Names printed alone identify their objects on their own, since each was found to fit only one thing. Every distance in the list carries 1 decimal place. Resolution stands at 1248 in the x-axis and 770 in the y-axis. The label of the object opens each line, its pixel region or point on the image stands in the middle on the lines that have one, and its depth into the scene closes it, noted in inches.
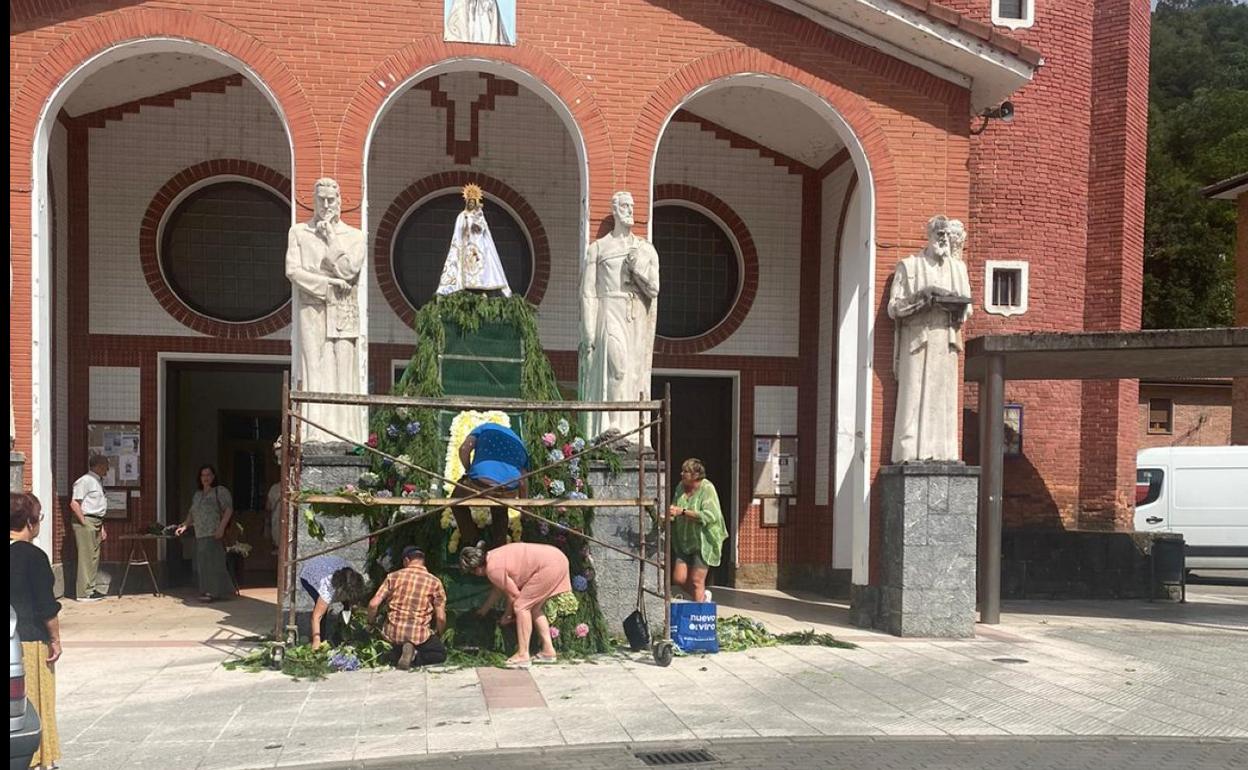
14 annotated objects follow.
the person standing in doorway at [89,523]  524.4
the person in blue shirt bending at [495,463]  404.2
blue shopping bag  413.7
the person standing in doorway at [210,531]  534.3
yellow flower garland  406.9
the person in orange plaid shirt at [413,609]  374.9
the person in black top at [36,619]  241.1
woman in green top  450.9
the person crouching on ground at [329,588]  397.4
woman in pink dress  381.7
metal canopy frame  480.1
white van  753.6
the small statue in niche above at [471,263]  448.8
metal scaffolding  382.9
